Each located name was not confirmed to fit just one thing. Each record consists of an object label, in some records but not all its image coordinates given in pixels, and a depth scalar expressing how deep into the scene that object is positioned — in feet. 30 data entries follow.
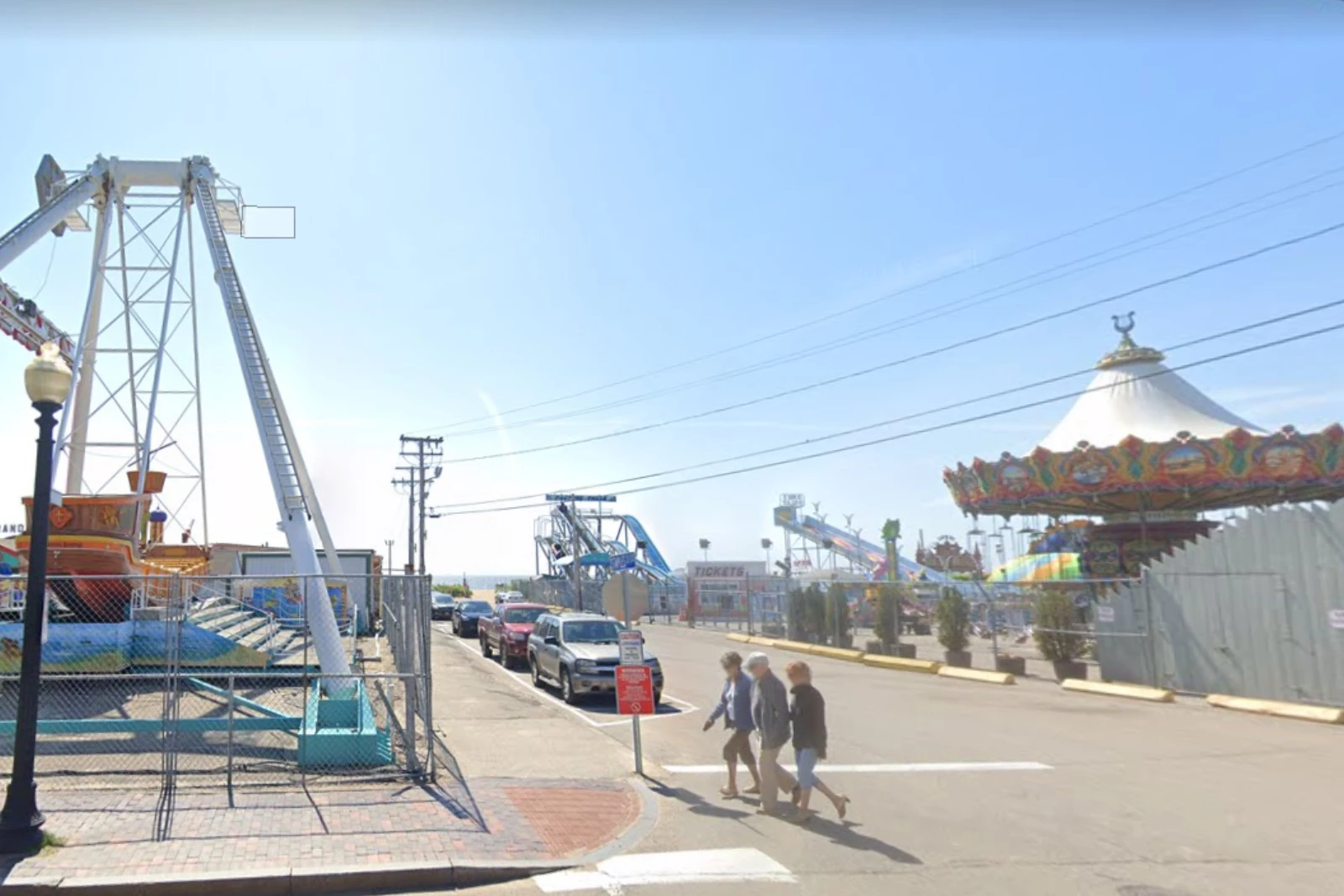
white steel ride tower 69.10
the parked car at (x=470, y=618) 116.96
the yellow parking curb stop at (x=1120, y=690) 56.70
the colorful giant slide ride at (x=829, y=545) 286.87
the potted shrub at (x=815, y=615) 95.96
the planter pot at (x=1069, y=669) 64.90
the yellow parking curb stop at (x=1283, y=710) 47.47
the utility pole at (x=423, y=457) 189.47
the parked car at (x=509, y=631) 77.25
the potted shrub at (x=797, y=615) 98.89
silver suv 53.93
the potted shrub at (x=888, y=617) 83.64
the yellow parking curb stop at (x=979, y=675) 67.00
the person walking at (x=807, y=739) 28.02
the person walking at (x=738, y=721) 31.32
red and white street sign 34.17
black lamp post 23.15
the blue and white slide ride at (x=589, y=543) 191.83
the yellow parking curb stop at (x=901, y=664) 74.79
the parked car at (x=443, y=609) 168.25
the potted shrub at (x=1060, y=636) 65.77
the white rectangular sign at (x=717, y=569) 143.23
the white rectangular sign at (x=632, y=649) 35.24
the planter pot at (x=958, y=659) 74.95
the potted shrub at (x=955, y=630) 75.36
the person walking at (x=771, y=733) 29.07
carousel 97.25
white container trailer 93.93
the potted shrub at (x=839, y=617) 93.56
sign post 34.22
